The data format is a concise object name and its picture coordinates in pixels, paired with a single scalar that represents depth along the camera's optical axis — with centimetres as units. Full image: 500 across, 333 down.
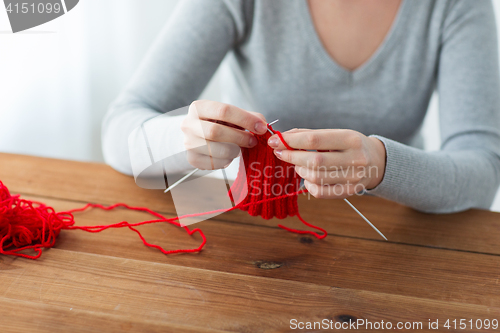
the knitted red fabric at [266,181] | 69
